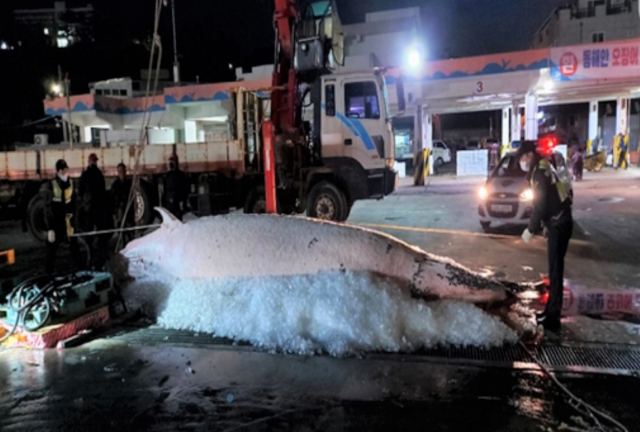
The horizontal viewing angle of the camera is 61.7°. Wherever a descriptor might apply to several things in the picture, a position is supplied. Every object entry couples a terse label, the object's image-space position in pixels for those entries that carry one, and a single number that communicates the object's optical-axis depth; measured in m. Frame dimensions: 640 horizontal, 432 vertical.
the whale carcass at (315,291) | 5.11
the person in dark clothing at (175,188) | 11.26
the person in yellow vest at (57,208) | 8.24
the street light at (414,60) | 22.39
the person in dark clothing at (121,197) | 10.85
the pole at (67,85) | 17.83
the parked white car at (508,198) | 10.91
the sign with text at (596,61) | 21.27
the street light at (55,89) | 40.92
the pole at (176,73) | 33.06
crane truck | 11.80
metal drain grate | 4.58
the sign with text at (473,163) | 27.59
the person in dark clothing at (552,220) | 5.55
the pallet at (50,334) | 5.39
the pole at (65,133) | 31.28
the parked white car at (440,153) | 36.91
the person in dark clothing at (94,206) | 8.89
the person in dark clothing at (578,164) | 21.95
